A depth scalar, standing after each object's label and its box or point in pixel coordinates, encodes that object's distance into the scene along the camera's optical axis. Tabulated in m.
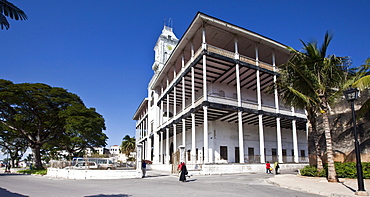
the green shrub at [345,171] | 12.60
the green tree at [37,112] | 26.64
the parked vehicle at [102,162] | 21.38
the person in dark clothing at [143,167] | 18.91
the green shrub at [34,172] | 25.11
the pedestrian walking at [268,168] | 20.97
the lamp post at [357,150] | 8.58
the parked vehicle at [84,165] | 20.39
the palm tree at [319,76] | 13.01
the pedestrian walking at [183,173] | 14.60
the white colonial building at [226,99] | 24.52
